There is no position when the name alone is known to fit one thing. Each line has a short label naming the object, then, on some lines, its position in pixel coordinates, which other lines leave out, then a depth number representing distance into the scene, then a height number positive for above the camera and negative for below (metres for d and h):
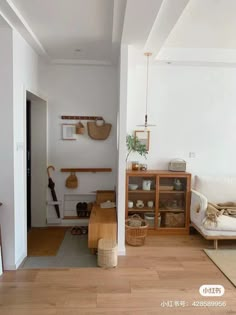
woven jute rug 2.96 -1.46
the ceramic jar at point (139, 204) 4.19 -0.99
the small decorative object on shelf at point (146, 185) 4.17 -0.68
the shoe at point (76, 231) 4.15 -1.42
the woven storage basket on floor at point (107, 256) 3.05 -1.33
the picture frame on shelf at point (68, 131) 4.37 +0.17
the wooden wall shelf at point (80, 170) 4.41 -0.48
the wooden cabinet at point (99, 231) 3.33 -1.13
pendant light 4.26 +0.31
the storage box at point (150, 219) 4.16 -1.22
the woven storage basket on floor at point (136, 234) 3.70 -1.30
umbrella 4.37 -0.77
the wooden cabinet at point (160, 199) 4.12 -0.92
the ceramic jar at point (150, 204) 4.20 -0.99
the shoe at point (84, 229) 4.18 -1.42
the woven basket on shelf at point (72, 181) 4.40 -0.67
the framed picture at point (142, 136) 4.39 +0.10
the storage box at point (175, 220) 4.17 -1.23
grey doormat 3.12 -1.47
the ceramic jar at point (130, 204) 4.14 -0.98
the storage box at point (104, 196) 4.22 -0.88
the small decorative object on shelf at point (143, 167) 4.33 -0.41
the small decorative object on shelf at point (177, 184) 4.25 -0.68
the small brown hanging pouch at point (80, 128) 4.31 +0.22
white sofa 3.59 -0.89
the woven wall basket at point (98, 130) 4.36 +0.19
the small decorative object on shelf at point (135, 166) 4.29 -0.39
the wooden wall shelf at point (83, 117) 4.36 +0.40
